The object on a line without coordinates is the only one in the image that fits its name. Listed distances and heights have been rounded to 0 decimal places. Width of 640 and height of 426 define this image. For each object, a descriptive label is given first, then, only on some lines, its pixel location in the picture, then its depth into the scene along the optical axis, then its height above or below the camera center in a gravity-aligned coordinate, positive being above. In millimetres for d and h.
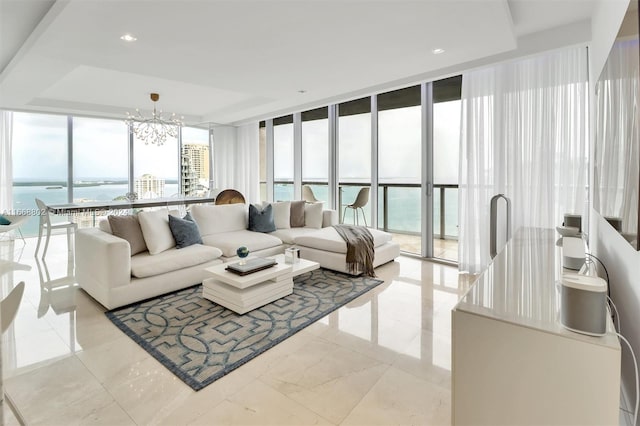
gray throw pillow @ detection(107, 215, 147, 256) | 3432 -259
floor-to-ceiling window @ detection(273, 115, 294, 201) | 7155 +1014
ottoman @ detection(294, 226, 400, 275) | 4152 -574
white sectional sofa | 3004 -548
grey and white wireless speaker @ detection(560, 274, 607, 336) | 1108 -346
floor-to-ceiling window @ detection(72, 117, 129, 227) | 6906 +978
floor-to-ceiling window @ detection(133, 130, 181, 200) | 7629 +856
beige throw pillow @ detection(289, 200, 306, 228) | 5336 -179
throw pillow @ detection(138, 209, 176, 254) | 3516 -284
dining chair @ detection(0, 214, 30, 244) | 4309 -208
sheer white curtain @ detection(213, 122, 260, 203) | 7957 +1082
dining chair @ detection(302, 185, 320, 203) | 6470 +191
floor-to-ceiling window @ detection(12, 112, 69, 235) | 6391 +901
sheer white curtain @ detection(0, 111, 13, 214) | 5961 +792
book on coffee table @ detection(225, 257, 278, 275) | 3068 -576
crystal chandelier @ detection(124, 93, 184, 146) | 5809 +1420
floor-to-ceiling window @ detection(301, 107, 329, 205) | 6363 +1034
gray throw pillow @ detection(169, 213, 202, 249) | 3764 -302
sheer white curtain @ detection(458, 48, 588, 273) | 3428 +670
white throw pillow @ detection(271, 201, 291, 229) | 5191 -145
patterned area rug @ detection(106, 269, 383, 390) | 2180 -966
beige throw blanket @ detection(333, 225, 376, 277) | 4020 -606
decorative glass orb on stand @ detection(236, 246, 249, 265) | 3201 -459
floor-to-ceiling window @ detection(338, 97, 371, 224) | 5668 +889
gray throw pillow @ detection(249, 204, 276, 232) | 4887 -221
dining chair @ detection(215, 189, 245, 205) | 6824 +164
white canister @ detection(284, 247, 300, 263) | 3643 -557
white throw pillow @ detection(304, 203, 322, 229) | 5301 -165
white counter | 1078 -560
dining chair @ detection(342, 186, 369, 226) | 5488 +91
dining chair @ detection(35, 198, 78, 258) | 4839 -265
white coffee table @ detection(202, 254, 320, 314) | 2924 -762
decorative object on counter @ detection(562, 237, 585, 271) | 1828 -274
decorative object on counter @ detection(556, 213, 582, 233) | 2724 -141
